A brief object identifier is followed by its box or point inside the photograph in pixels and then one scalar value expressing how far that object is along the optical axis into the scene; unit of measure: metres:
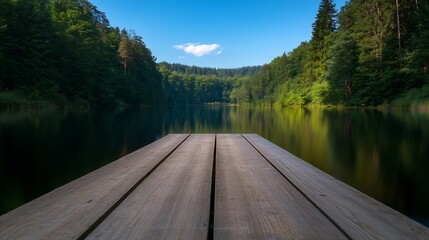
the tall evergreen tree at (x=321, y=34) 60.91
